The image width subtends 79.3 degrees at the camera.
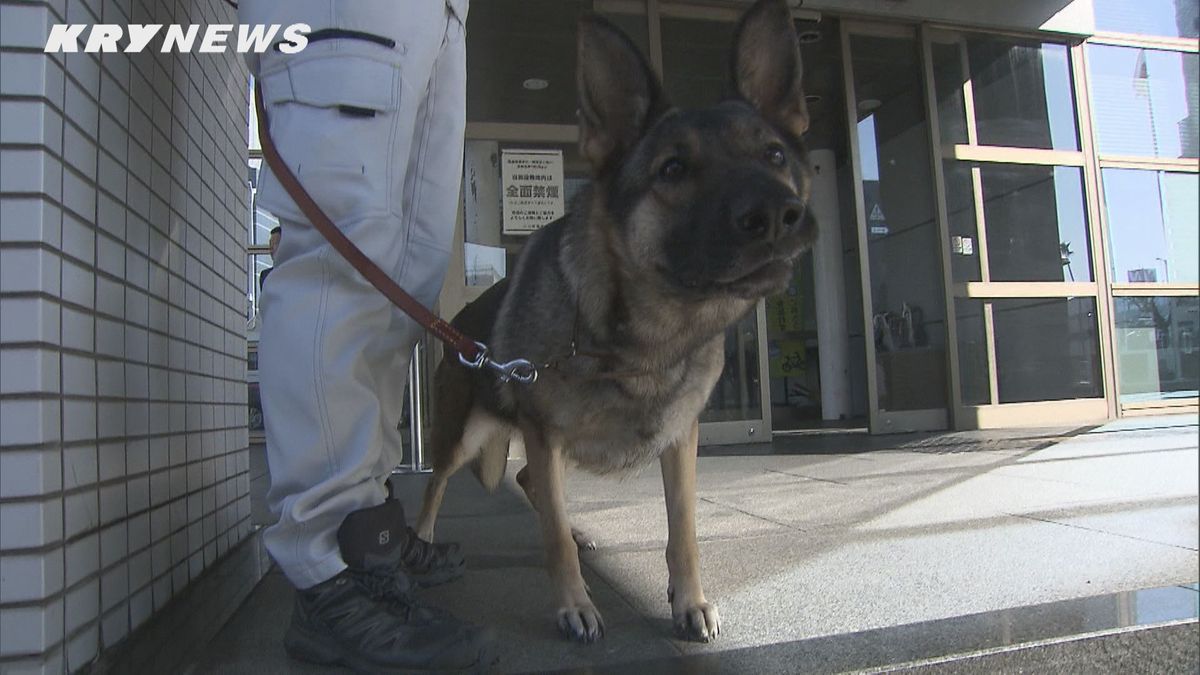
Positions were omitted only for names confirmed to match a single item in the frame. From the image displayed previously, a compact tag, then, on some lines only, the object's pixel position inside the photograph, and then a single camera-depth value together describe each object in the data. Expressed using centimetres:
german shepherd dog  188
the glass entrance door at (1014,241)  733
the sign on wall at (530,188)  638
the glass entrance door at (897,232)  734
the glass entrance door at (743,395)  661
